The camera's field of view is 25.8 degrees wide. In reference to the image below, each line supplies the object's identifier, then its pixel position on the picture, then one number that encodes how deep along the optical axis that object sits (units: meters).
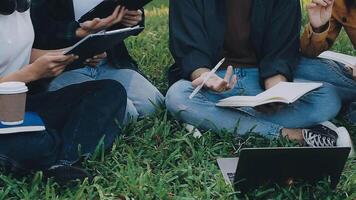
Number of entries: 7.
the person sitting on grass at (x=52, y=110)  3.24
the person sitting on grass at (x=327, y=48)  3.93
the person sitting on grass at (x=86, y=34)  3.74
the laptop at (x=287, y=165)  3.04
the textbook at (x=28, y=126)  3.15
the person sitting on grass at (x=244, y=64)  3.86
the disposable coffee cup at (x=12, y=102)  3.01
